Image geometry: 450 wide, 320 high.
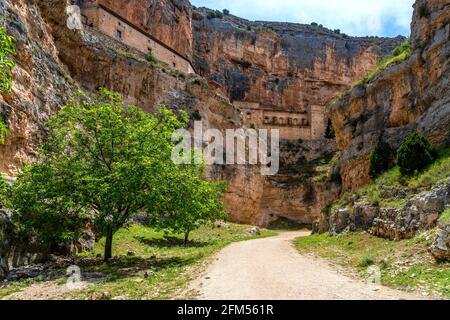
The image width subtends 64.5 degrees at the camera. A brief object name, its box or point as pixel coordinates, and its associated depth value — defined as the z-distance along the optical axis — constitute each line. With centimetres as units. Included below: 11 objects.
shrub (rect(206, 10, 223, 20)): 7918
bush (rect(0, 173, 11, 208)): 1396
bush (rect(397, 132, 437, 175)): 1925
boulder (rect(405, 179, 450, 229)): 1399
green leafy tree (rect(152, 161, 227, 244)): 1495
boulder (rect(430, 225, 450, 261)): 1043
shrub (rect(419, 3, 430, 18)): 2339
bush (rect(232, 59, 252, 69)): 7675
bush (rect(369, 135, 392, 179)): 2441
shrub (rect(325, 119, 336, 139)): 7475
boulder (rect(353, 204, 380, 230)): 1975
